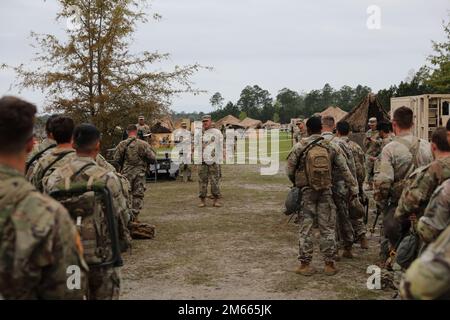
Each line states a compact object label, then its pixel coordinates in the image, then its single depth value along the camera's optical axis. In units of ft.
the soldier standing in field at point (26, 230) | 7.55
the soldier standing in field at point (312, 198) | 21.03
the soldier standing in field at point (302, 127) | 40.24
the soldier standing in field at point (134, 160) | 31.35
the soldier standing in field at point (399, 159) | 18.52
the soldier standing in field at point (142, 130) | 40.75
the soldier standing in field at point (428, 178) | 13.58
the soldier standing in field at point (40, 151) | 18.14
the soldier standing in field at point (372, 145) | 40.09
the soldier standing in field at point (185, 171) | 58.80
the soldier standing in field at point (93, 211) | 12.10
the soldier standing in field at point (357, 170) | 25.77
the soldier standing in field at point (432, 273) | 7.18
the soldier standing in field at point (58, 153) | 14.51
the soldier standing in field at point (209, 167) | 38.81
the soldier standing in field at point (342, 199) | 23.77
